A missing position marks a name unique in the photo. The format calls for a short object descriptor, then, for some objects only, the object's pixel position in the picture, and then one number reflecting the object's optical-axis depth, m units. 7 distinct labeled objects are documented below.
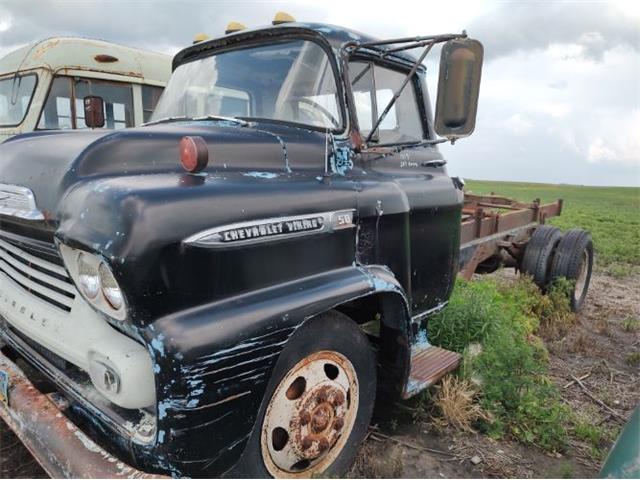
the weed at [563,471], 2.82
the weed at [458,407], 3.23
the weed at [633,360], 4.66
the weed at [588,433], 3.25
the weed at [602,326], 5.51
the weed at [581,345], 4.87
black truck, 1.85
